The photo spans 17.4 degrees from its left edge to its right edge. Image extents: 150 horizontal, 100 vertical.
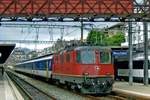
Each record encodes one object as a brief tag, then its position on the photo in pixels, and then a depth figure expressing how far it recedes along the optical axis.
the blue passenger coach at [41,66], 46.83
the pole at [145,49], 35.68
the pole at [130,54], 36.09
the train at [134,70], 44.56
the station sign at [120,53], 47.61
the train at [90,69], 28.61
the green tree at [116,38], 118.01
